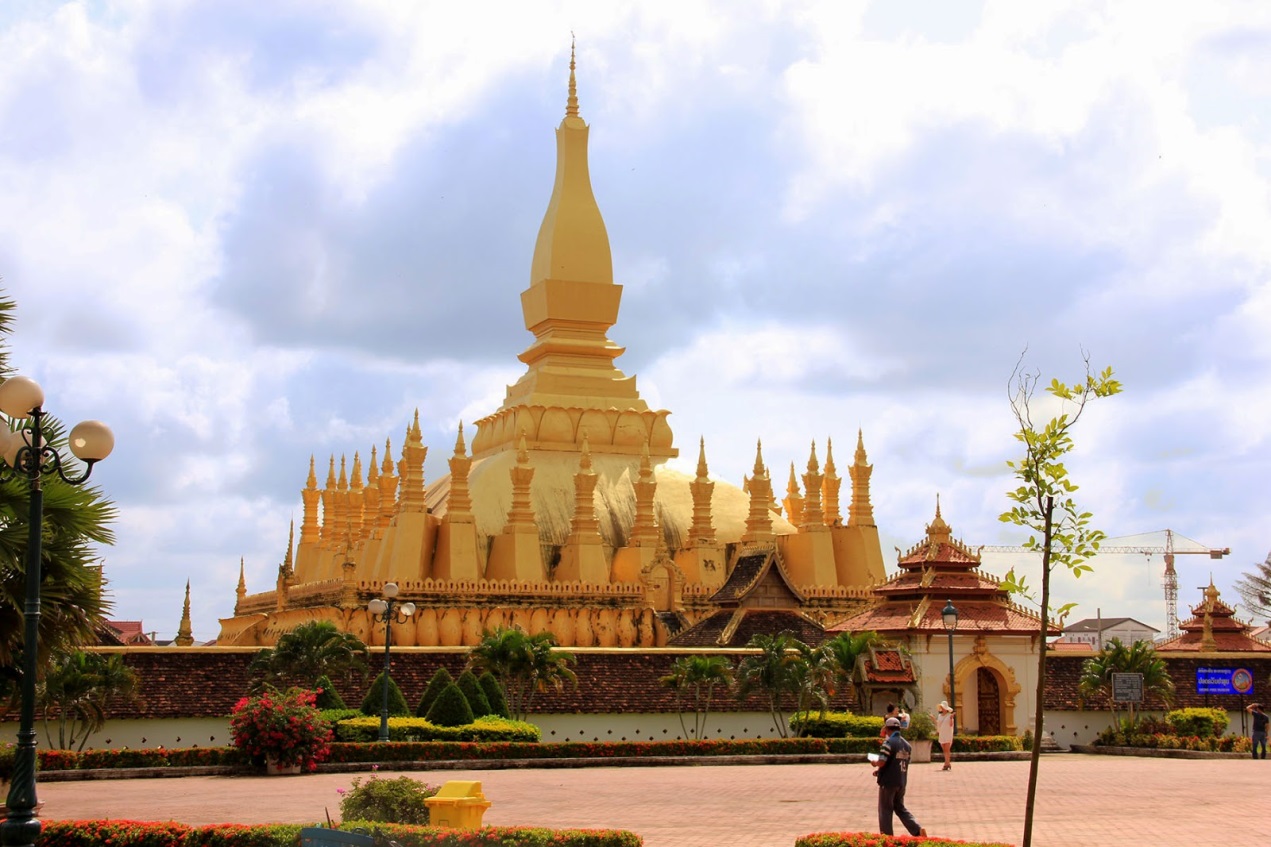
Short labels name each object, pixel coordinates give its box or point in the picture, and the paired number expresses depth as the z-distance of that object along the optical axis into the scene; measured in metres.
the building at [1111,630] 86.88
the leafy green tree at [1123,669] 32.12
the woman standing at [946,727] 25.53
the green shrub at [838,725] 29.23
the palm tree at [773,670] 29.17
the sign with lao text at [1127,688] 31.67
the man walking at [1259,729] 29.11
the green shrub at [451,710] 27.30
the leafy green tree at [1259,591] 70.38
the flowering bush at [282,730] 24.27
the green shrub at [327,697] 28.03
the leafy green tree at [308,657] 28.72
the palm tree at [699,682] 29.61
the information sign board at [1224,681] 34.59
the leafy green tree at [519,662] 28.97
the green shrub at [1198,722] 31.69
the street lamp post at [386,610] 25.97
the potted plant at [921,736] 27.48
